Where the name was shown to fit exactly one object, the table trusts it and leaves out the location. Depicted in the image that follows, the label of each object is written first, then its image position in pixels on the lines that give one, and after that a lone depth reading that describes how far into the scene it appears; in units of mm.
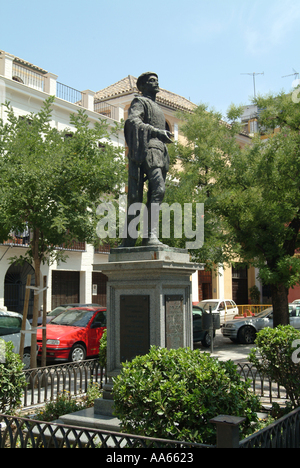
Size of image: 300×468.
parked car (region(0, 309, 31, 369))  11087
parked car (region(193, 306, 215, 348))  17062
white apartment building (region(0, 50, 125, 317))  20250
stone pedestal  5820
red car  12102
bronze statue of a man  6383
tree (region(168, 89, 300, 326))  13922
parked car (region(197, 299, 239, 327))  24062
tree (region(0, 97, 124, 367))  9992
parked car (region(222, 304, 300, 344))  18234
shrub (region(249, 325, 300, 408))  6684
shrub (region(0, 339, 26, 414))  5938
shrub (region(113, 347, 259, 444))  3968
